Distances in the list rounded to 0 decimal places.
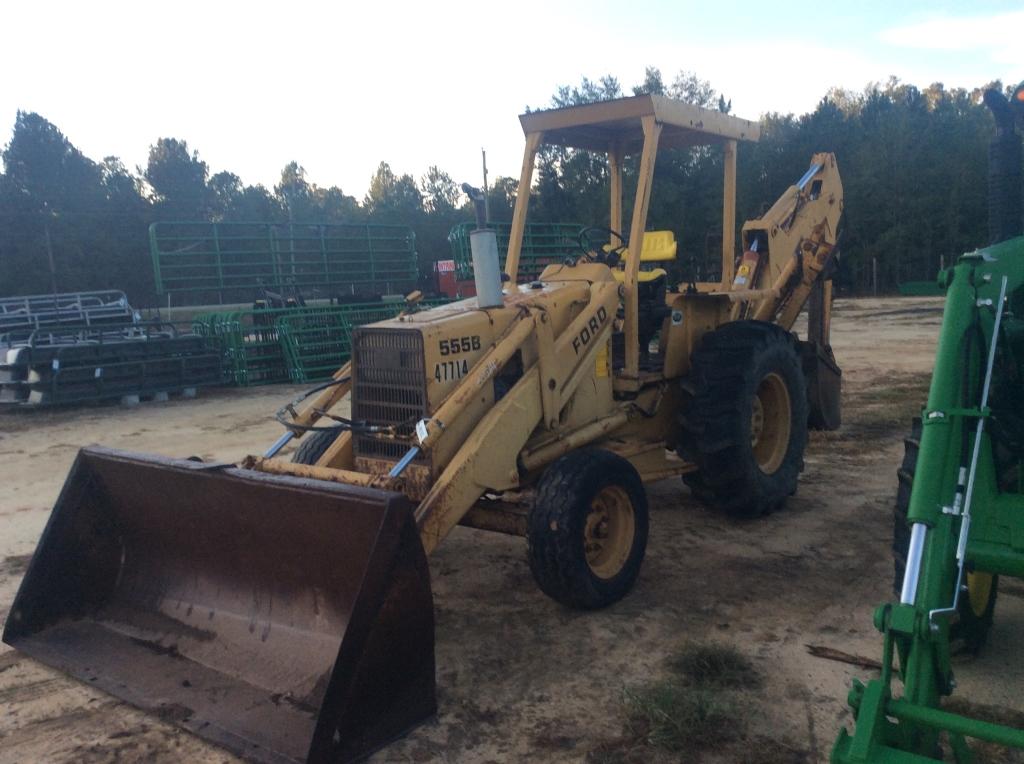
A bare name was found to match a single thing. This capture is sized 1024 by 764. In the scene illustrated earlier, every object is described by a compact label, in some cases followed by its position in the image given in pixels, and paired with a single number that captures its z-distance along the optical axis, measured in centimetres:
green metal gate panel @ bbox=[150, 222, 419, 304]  1608
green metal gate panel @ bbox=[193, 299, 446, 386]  1445
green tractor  229
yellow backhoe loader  329
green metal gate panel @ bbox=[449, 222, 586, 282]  1661
